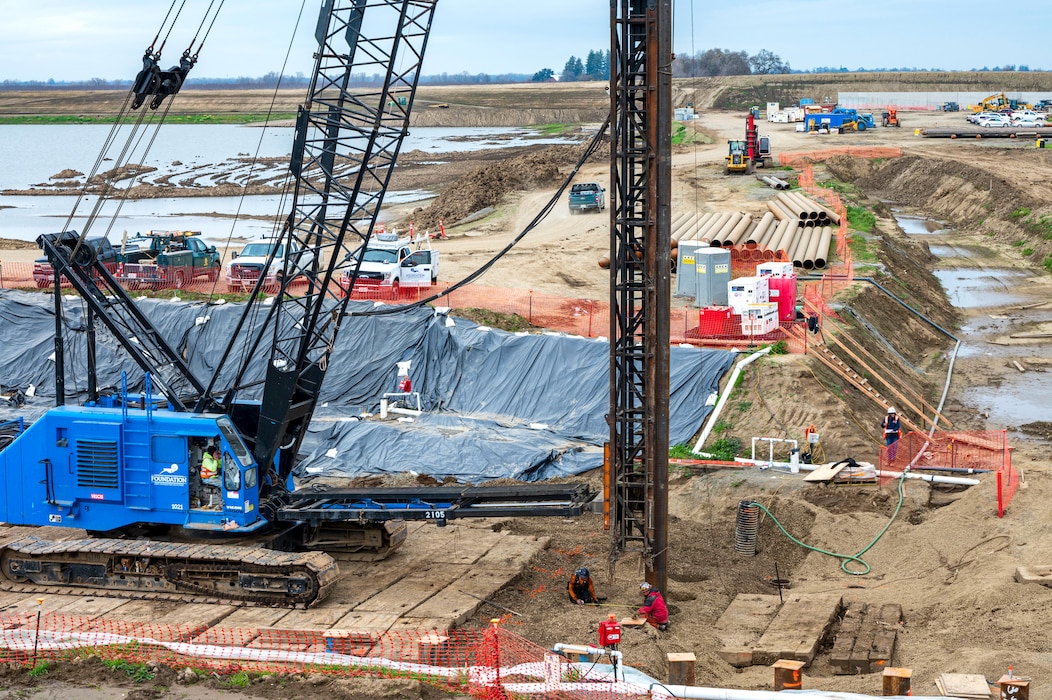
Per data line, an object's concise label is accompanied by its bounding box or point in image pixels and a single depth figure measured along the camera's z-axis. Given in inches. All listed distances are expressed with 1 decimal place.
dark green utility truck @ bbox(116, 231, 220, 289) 1460.4
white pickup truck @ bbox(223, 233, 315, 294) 1424.7
